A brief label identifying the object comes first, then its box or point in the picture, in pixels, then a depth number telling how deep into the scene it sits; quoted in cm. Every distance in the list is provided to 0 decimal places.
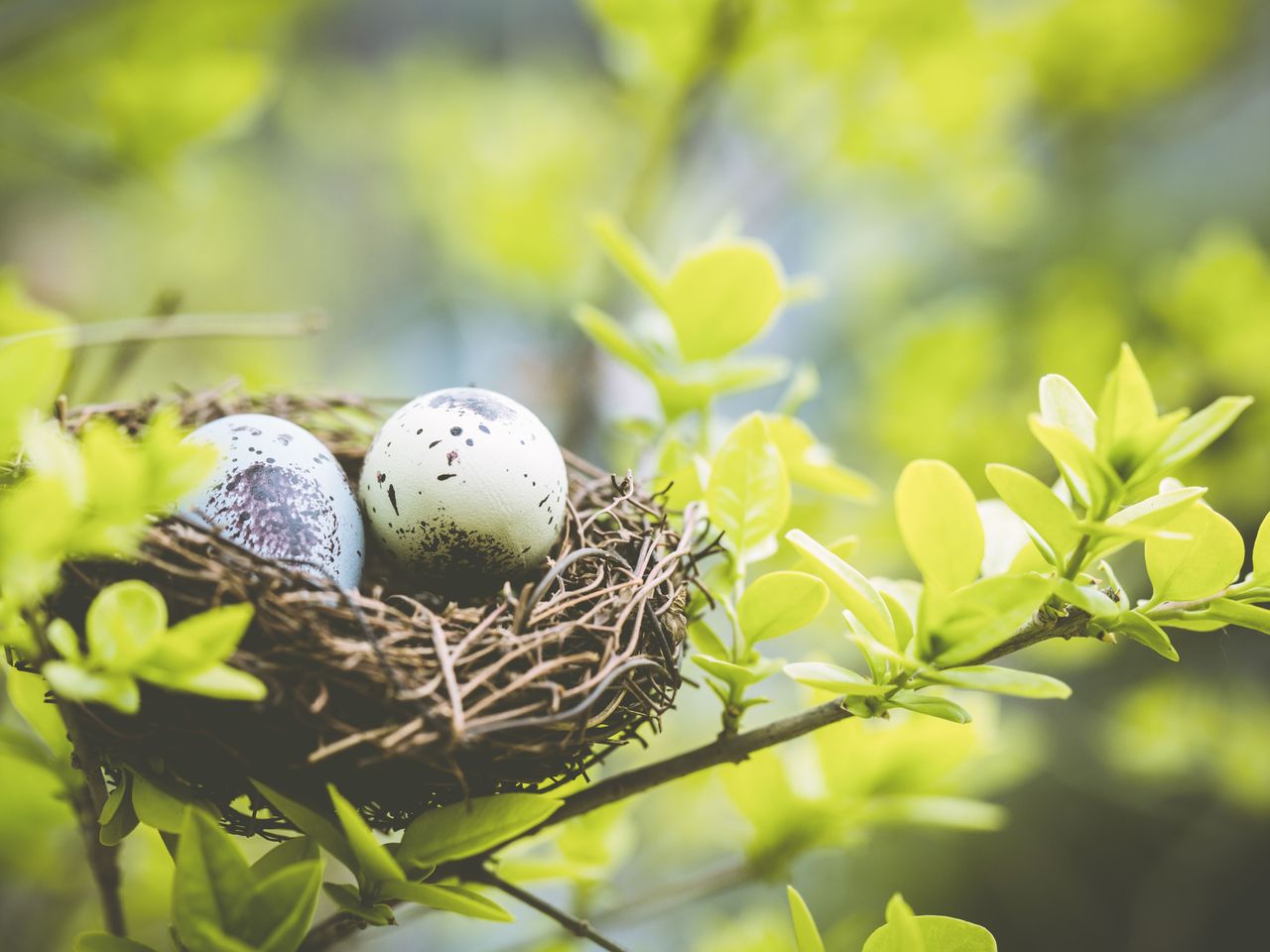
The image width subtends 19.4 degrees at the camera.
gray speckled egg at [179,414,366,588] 43
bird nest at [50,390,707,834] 40
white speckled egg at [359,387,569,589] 43
